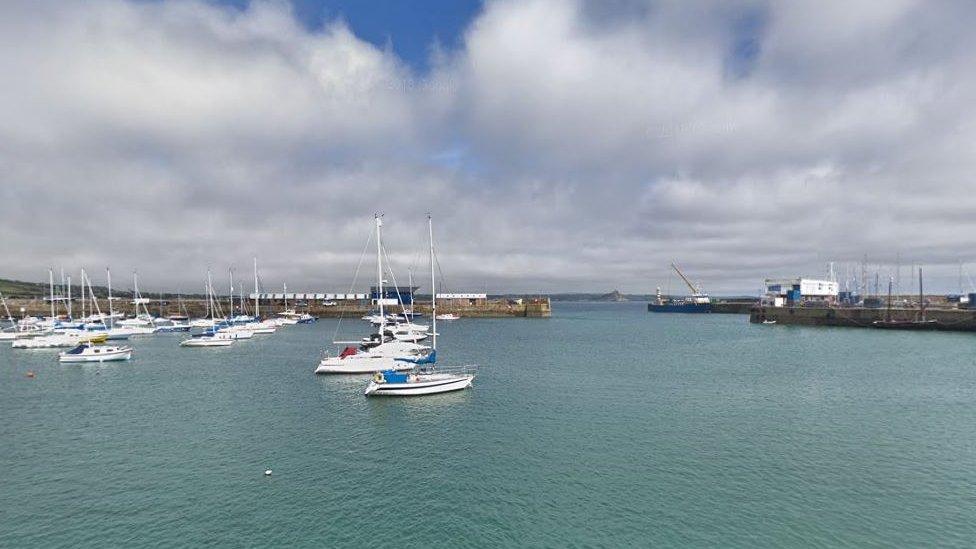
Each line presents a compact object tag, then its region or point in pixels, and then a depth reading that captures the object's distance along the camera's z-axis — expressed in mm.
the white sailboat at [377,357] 52844
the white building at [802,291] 159125
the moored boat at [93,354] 61844
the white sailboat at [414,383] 41438
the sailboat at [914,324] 102562
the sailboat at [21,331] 90500
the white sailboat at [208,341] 80625
